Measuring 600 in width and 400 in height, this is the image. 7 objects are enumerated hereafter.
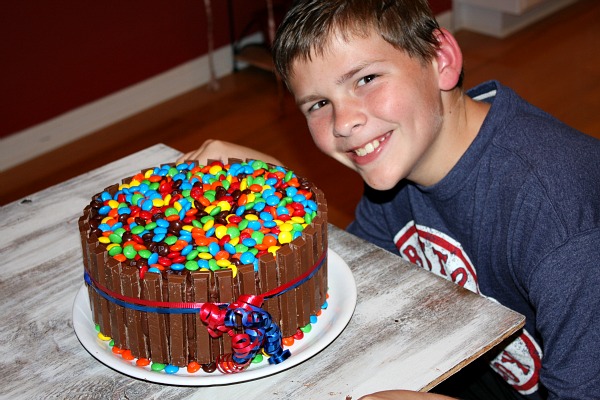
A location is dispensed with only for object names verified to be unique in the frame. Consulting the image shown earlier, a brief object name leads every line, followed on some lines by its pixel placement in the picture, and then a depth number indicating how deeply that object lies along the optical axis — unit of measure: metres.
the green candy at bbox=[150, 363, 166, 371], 1.14
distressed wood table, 1.10
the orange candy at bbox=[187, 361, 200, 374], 1.13
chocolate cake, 1.09
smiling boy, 1.17
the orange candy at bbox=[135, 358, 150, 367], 1.15
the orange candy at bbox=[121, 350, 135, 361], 1.16
